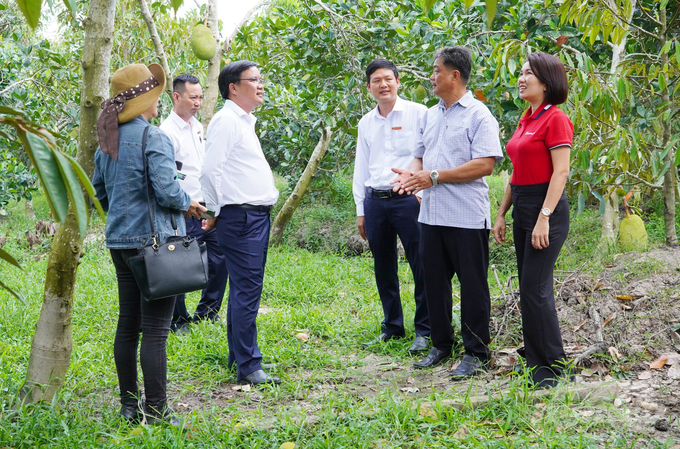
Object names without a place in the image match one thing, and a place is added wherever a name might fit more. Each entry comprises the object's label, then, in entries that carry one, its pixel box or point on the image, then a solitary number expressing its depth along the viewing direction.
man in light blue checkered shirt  3.29
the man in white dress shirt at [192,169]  4.29
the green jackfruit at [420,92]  5.45
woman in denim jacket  2.61
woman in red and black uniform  2.84
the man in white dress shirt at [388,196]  3.84
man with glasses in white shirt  3.30
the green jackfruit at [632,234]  5.25
